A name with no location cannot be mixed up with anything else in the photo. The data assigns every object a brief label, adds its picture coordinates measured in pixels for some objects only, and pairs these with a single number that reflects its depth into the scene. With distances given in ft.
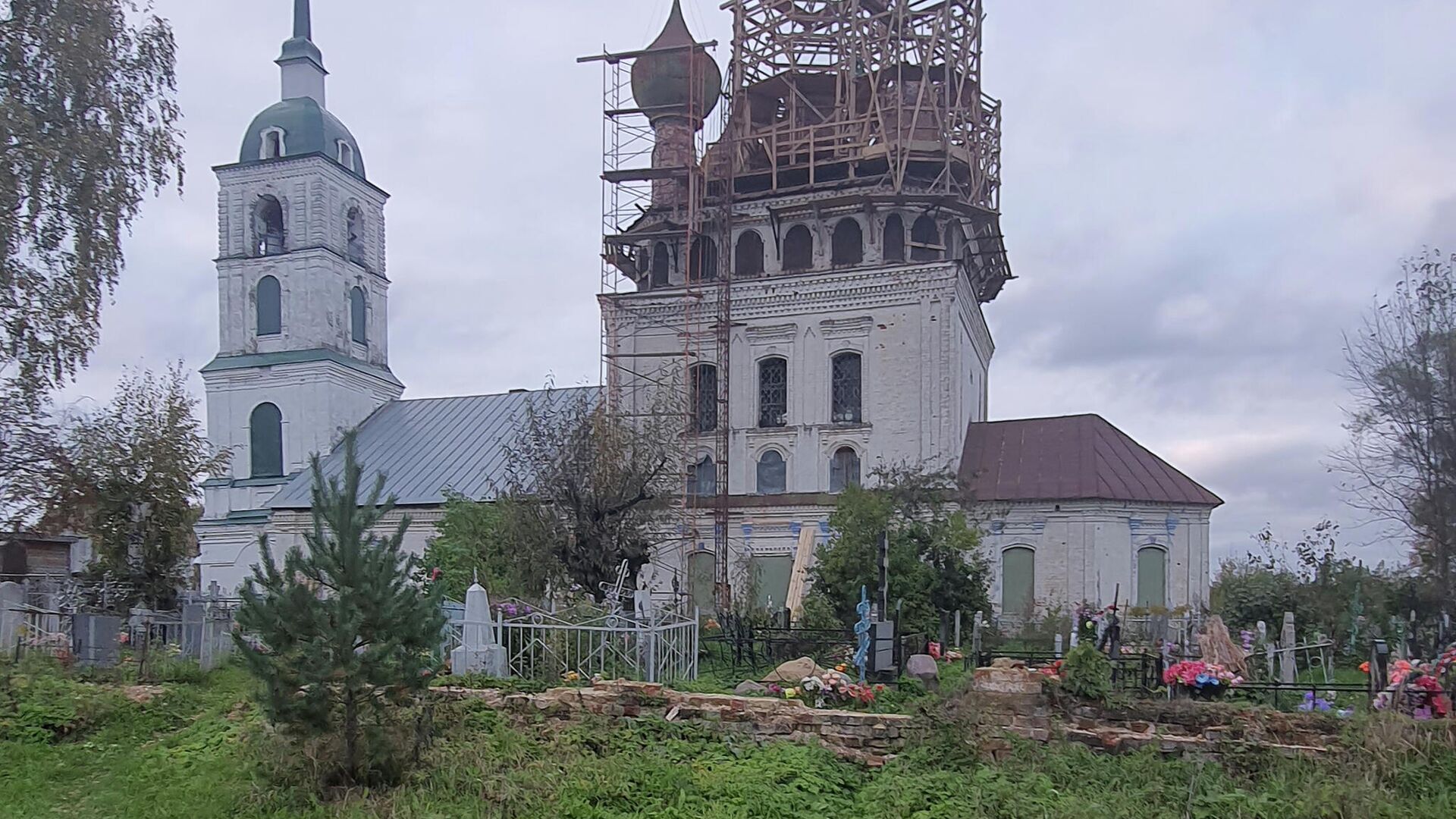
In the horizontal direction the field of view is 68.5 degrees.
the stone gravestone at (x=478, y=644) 42.39
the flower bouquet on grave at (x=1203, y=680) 33.94
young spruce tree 28.73
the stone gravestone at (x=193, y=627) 51.83
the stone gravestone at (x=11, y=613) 52.03
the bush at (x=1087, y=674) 33.76
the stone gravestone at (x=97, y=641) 47.62
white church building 79.36
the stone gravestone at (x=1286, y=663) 47.29
